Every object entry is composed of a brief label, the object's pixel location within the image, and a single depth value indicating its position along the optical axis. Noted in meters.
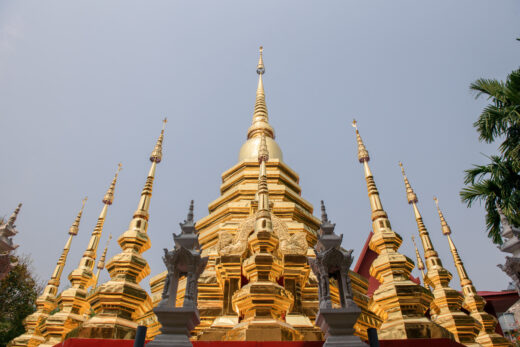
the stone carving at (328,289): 4.38
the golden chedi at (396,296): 5.58
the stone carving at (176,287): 4.44
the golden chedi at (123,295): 5.74
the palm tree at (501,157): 7.74
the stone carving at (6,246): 7.80
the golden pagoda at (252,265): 6.24
